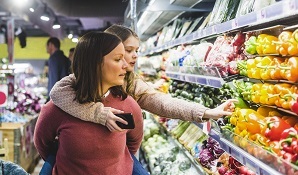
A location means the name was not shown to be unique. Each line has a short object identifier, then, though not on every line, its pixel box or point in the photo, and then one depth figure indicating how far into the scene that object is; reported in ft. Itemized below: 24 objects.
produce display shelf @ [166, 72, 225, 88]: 9.25
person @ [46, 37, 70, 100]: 25.13
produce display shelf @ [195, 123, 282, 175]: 5.98
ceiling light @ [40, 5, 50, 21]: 38.33
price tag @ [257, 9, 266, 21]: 6.29
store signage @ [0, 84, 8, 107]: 16.90
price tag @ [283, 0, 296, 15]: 5.28
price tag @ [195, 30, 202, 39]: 10.33
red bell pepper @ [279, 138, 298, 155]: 5.59
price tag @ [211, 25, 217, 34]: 9.02
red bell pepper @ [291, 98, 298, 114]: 5.84
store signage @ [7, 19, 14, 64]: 30.37
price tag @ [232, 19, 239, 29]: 7.64
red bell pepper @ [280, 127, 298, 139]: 5.88
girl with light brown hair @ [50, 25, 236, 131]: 7.30
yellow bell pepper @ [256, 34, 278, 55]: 7.23
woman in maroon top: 7.34
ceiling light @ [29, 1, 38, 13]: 38.34
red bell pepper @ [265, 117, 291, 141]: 6.40
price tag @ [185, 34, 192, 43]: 11.55
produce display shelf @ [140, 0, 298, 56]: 5.42
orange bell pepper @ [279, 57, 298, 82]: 6.04
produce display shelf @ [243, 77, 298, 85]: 6.65
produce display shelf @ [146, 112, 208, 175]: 12.57
